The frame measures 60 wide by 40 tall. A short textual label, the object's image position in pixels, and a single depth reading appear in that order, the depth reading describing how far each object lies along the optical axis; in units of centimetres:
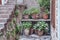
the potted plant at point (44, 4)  347
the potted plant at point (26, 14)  332
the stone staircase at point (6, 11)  292
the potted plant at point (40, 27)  296
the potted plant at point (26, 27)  305
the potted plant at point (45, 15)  325
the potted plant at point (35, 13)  327
